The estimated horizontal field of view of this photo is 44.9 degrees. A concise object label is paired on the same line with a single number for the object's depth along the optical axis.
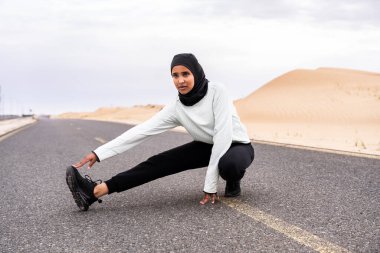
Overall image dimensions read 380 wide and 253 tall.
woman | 4.34
